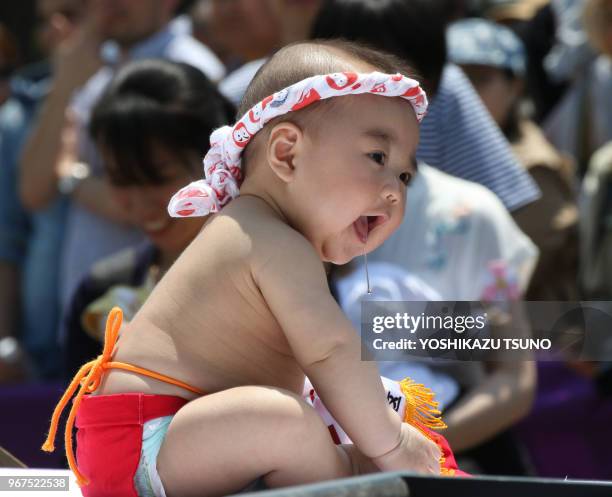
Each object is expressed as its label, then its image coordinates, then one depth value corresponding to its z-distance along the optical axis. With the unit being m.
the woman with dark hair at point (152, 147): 4.73
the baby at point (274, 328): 4.01
